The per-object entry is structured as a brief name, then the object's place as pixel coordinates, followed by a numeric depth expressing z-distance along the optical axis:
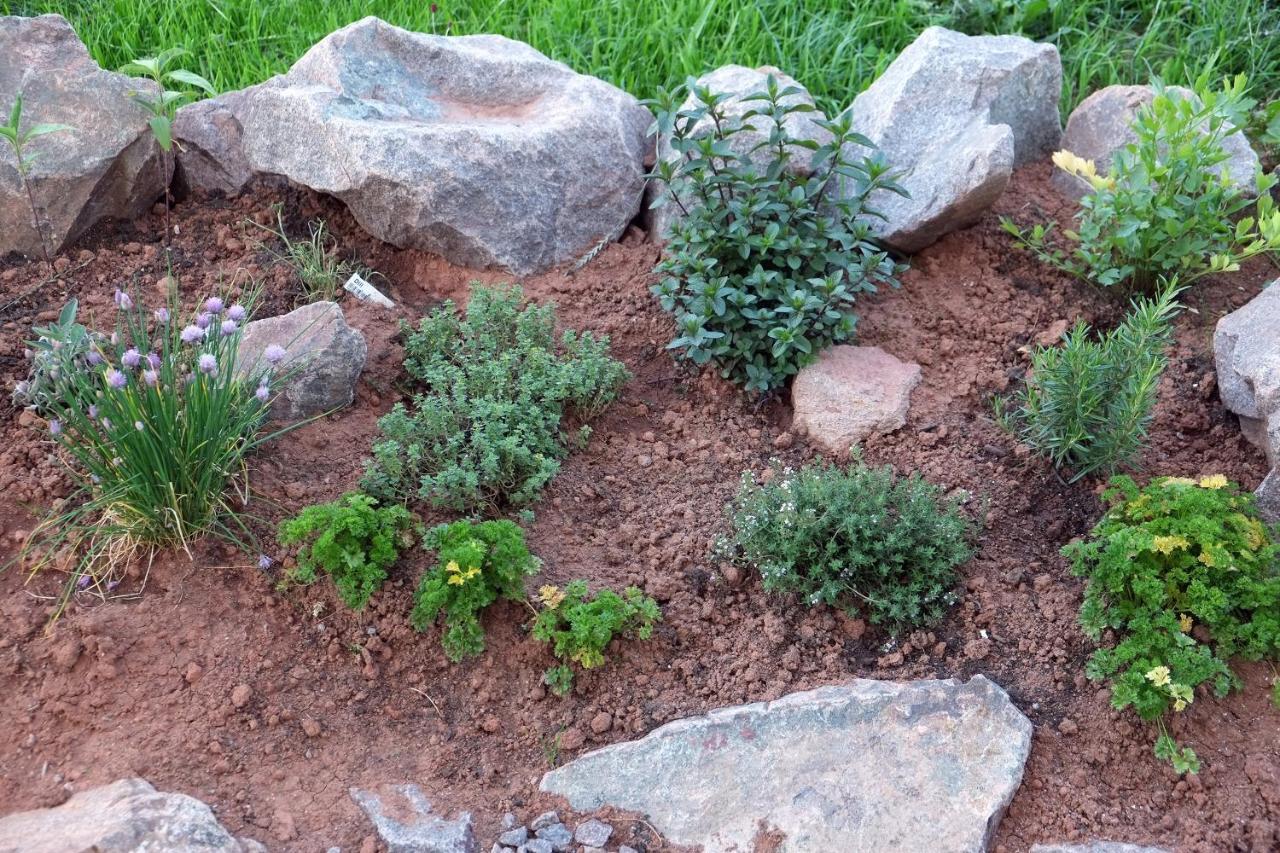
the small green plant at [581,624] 3.41
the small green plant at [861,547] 3.59
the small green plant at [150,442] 3.40
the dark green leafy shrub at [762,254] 4.36
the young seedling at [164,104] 4.17
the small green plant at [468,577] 3.41
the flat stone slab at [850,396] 4.28
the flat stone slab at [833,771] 3.12
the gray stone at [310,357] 4.05
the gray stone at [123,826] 2.77
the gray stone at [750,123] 4.86
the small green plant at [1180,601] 3.31
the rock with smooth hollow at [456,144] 4.75
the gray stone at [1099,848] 3.10
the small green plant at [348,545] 3.48
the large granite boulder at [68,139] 4.75
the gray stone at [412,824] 3.05
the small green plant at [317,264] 4.75
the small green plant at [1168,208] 4.39
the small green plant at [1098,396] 3.79
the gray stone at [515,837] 3.09
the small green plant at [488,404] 3.83
